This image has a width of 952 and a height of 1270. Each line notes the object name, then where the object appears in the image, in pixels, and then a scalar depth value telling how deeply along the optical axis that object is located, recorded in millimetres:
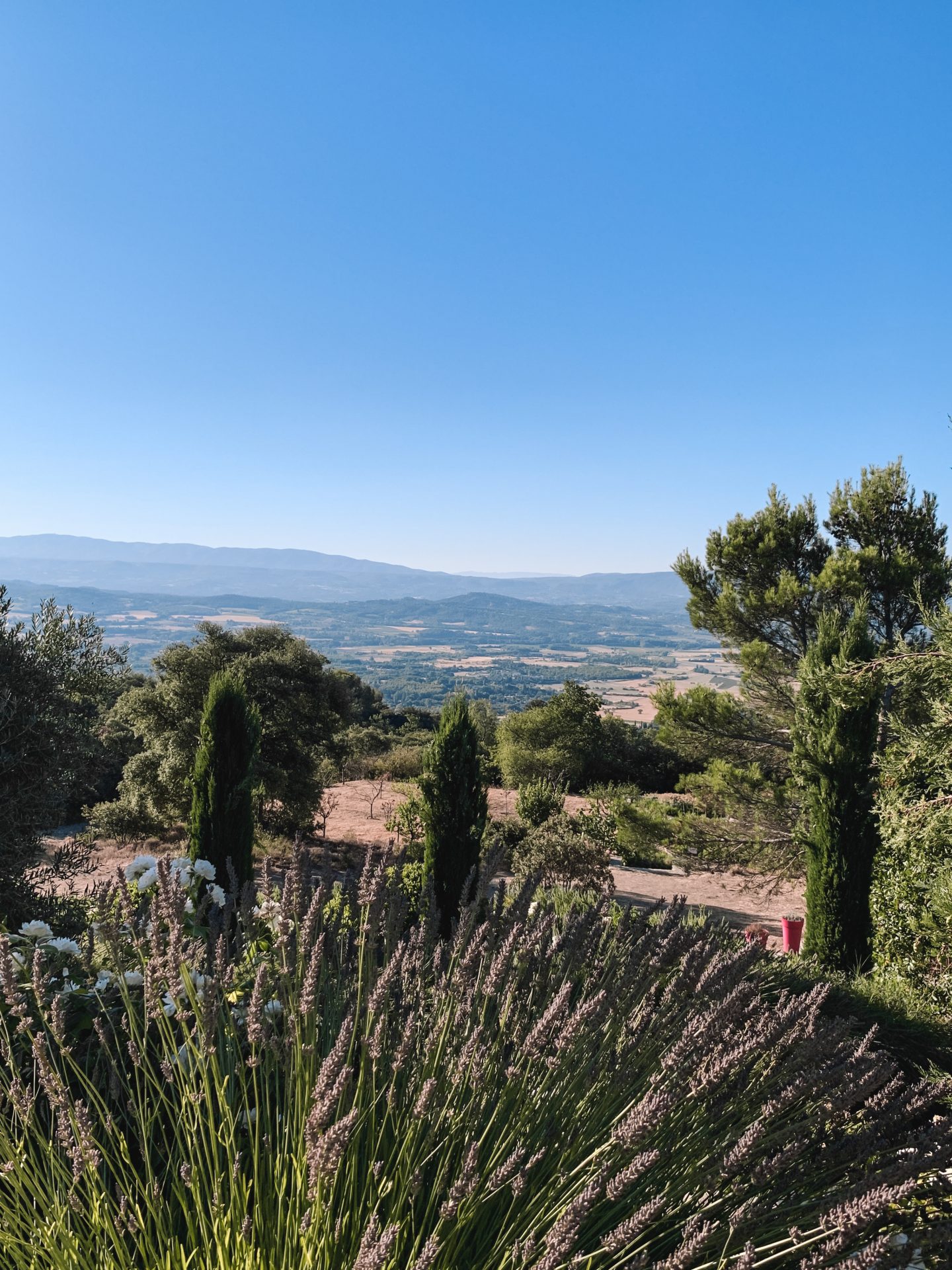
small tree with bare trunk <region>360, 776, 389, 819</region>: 17125
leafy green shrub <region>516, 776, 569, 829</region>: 13719
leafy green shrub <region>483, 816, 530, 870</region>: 11562
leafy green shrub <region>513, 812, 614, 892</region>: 10016
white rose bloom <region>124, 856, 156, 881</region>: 4004
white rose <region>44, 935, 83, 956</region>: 2955
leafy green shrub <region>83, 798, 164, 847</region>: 12008
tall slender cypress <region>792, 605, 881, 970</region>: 6812
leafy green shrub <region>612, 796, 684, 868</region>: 9672
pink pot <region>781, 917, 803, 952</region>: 8148
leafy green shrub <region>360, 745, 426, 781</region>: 21344
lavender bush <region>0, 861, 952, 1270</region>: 1336
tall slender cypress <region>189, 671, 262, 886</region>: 7332
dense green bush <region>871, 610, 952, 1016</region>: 5207
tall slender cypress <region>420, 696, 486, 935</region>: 7609
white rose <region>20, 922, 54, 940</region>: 3051
